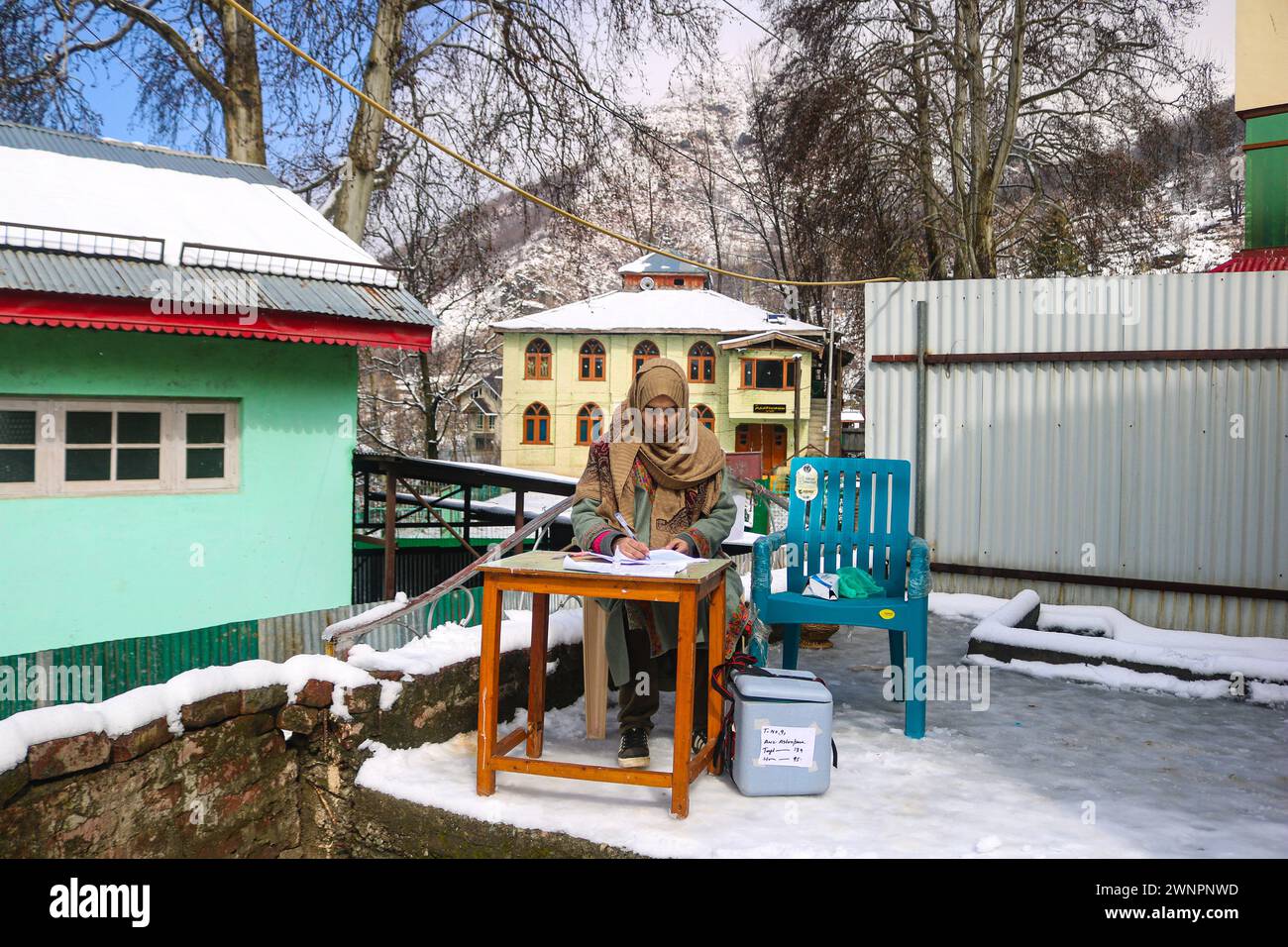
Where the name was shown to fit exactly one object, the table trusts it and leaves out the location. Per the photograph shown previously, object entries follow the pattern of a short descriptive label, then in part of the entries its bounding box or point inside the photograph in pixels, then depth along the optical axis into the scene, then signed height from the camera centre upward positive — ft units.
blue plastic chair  15.46 -1.15
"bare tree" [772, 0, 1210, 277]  52.16 +21.57
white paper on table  11.23 -1.19
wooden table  10.88 -2.06
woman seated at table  12.91 -0.60
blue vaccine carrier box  11.60 -3.32
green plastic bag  14.99 -1.85
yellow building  119.24 +10.91
